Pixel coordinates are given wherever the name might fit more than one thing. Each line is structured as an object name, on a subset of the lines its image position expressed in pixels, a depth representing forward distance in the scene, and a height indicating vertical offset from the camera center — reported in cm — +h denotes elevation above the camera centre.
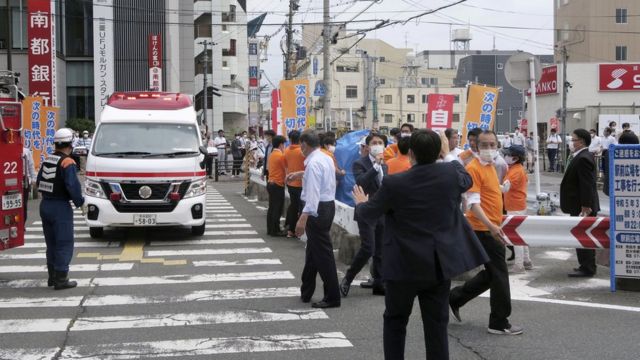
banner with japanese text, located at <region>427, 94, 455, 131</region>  1830 +71
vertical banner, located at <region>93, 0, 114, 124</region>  4491 +560
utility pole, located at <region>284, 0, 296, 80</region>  3575 +508
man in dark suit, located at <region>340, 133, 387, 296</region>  826 -98
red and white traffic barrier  930 -118
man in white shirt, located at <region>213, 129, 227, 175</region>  3412 -45
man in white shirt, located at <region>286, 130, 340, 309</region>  803 -82
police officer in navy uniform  916 -77
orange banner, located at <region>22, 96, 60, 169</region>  2328 +53
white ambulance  1276 -54
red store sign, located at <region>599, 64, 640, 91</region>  4634 +388
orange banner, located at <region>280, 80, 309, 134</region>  2245 +111
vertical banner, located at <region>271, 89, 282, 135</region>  2637 +110
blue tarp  1108 -20
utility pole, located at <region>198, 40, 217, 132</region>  5263 +361
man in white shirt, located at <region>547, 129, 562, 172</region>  3189 -35
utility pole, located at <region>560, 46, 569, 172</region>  3312 +113
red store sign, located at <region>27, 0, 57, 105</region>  3709 +476
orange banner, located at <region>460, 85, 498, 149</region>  1647 +74
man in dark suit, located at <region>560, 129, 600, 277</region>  958 -66
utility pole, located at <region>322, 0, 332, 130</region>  2750 +312
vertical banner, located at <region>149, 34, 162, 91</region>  4347 +493
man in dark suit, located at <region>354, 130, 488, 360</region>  491 -69
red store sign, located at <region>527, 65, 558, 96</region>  4700 +372
